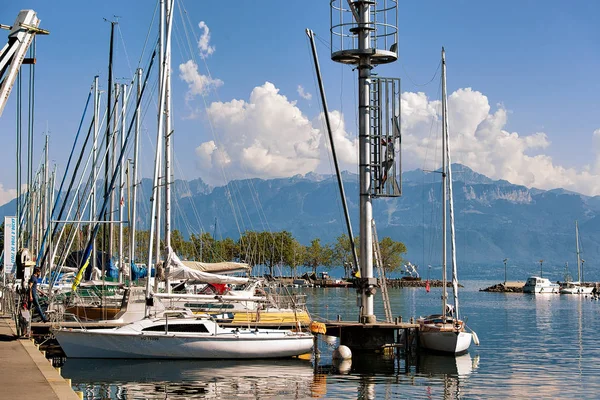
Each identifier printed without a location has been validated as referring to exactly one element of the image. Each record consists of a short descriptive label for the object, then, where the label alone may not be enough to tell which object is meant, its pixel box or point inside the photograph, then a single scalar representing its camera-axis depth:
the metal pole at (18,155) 39.57
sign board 48.81
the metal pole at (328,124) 46.31
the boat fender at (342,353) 41.25
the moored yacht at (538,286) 178.62
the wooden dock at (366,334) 43.44
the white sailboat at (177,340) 38.91
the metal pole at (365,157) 43.84
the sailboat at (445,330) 44.09
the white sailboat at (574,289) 178.50
